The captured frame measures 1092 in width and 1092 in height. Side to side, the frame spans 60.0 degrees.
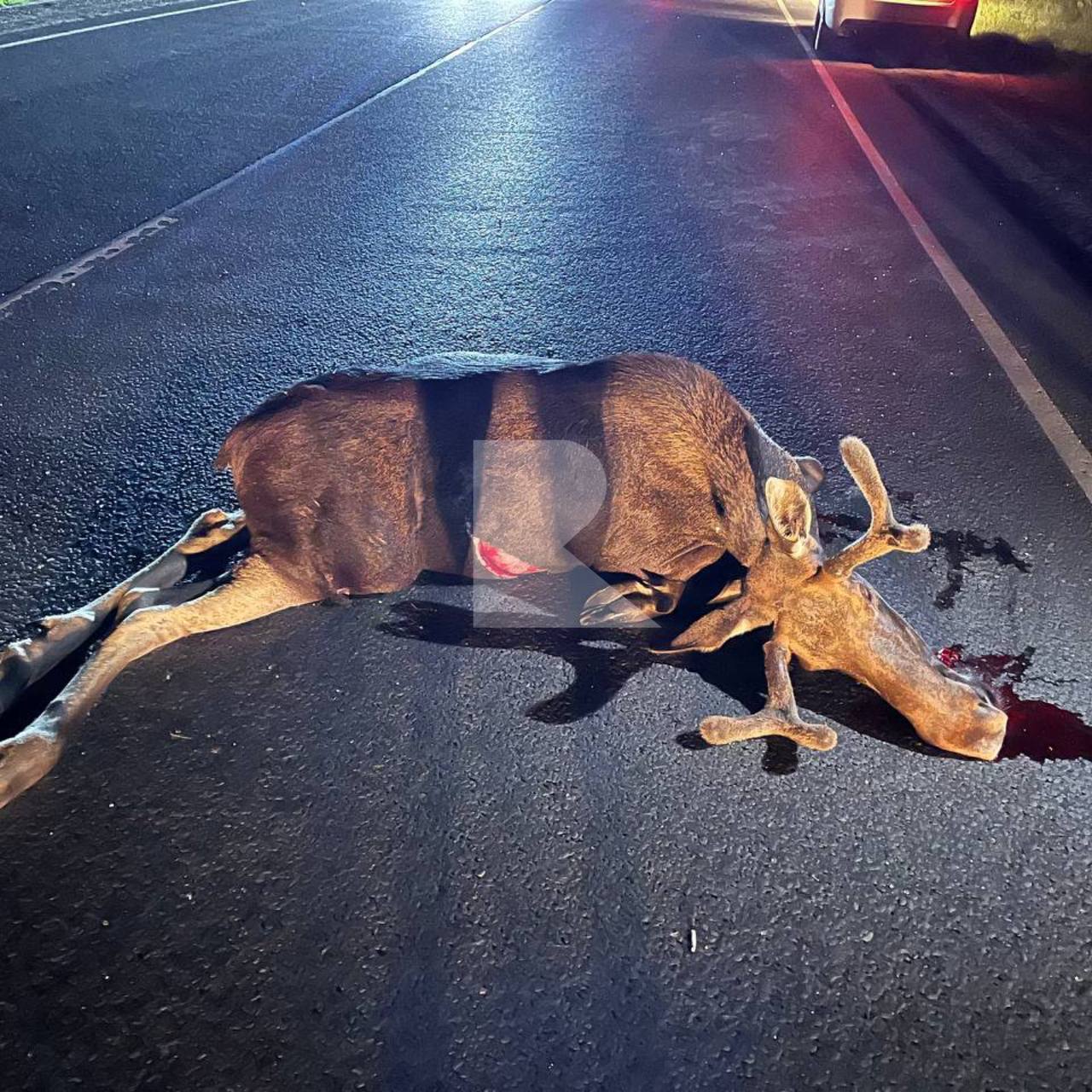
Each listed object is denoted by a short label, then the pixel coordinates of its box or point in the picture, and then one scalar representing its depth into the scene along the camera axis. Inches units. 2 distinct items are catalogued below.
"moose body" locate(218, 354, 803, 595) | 134.0
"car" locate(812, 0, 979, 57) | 497.0
